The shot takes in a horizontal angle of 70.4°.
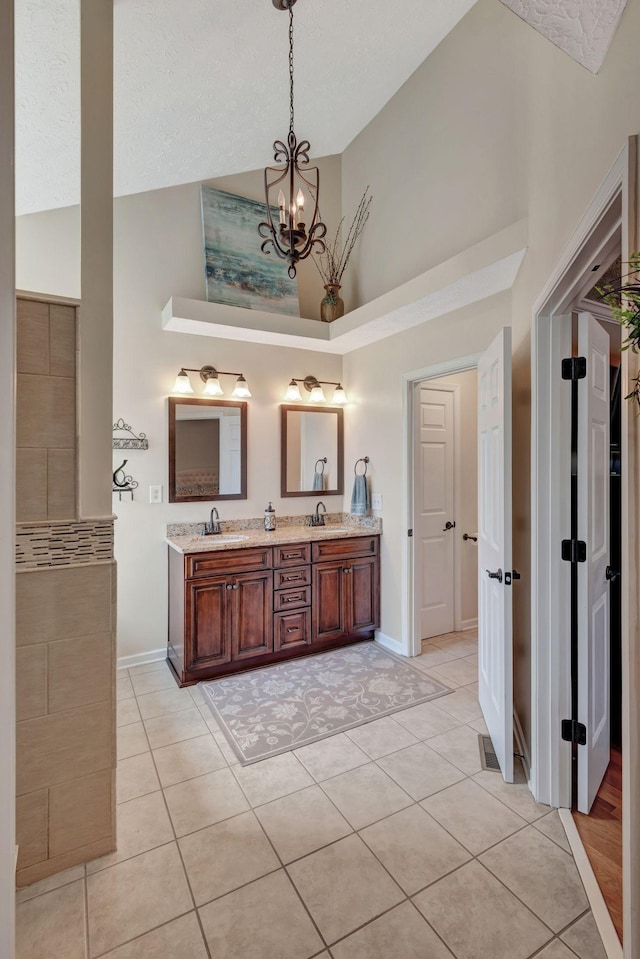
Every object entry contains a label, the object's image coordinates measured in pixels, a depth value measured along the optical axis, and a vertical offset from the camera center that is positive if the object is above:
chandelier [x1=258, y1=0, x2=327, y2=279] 1.99 +1.15
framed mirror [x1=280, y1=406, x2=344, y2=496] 3.98 +0.28
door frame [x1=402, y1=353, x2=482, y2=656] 3.48 -0.24
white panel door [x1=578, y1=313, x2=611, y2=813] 1.87 -0.27
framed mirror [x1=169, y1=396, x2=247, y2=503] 3.49 +0.26
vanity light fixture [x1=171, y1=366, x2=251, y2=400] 3.44 +0.77
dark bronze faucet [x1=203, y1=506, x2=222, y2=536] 3.57 -0.36
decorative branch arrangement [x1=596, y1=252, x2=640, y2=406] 0.84 +0.32
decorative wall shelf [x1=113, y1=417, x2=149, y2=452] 3.25 +0.31
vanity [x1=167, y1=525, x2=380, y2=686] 3.06 -0.85
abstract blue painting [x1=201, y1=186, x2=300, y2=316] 3.56 +1.79
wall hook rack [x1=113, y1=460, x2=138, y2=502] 3.28 +0.00
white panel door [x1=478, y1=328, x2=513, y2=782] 2.07 -0.34
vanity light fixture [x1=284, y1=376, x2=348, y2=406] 3.95 +0.80
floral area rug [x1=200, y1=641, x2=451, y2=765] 2.45 -1.35
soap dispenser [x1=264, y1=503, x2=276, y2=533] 3.81 -0.32
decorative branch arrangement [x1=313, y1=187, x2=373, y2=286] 4.00 +2.08
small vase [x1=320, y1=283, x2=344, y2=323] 3.91 +1.53
